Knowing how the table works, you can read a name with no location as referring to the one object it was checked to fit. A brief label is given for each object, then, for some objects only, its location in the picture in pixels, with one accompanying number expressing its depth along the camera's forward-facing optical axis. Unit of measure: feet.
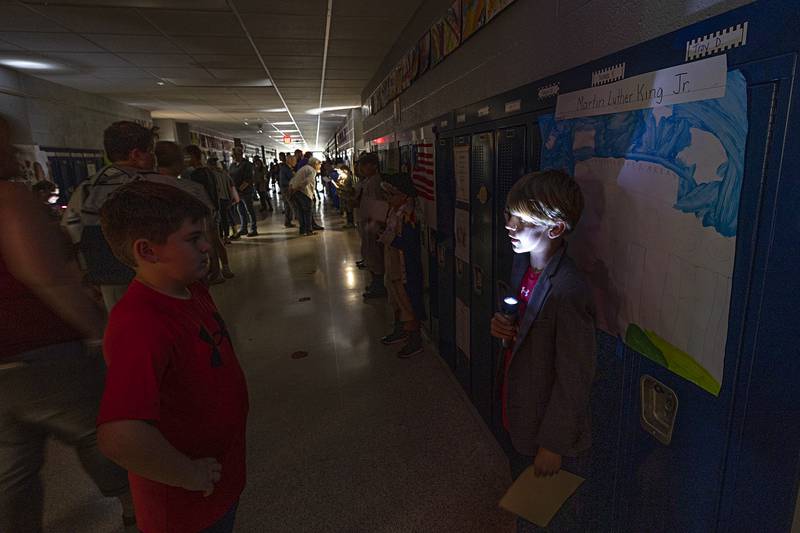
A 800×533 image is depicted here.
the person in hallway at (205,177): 19.90
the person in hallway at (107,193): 6.98
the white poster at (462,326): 9.04
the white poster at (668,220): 3.00
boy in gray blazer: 3.80
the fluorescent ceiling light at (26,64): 19.51
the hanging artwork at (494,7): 6.37
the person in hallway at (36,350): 4.40
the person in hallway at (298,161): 30.60
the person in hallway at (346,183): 28.04
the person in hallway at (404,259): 10.62
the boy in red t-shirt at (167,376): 2.86
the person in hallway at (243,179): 28.22
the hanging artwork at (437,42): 9.71
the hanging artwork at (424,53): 10.90
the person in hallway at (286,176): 32.50
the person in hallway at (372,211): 11.55
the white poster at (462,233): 8.41
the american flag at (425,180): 10.43
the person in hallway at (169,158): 10.82
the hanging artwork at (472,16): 7.19
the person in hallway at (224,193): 22.09
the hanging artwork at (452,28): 8.40
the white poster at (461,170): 7.98
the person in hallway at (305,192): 26.84
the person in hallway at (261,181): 37.24
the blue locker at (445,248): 9.27
